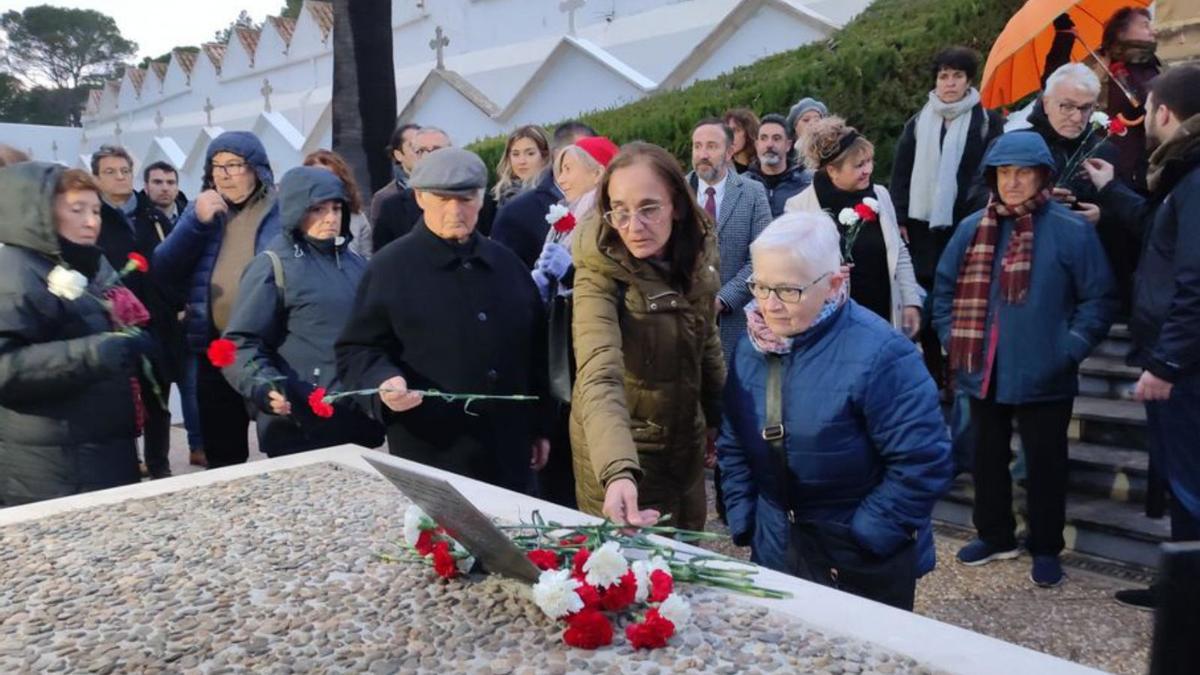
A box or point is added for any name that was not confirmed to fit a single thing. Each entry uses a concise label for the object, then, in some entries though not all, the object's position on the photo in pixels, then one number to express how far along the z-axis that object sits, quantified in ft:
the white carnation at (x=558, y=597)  6.48
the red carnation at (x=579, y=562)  6.72
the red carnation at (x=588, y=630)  6.40
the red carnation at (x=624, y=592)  6.63
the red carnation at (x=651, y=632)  6.32
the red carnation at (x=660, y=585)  6.66
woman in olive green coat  8.81
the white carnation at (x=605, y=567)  6.54
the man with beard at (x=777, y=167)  18.67
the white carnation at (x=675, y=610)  6.48
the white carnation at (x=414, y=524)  7.97
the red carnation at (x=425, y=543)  7.89
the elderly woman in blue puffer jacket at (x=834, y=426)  7.98
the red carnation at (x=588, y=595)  6.57
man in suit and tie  16.22
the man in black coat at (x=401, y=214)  18.21
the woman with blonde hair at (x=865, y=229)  15.57
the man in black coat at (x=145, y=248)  17.40
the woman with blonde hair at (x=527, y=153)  17.60
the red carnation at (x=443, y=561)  7.59
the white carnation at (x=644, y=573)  6.72
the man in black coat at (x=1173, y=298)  11.27
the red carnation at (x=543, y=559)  6.97
